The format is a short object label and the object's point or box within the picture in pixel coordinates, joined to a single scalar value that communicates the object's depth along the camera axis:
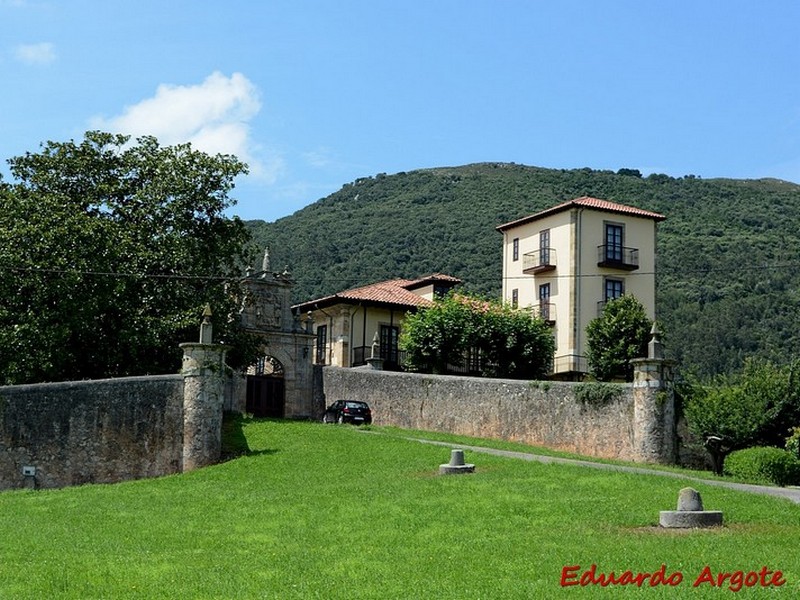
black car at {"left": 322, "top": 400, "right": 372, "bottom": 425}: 44.53
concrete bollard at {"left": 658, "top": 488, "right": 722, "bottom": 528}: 18.44
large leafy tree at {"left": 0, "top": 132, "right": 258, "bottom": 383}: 38.50
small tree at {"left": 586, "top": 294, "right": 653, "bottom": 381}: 50.00
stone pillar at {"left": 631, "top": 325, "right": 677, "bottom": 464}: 34.44
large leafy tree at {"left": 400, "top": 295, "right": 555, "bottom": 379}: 50.19
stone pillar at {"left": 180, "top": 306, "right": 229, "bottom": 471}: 32.31
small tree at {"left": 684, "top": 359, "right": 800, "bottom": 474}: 33.38
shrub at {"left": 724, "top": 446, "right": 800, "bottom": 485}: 30.53
